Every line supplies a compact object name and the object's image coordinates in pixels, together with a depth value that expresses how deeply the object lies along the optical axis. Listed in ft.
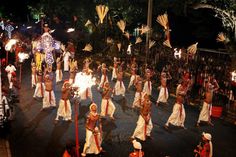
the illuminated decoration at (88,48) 112.86
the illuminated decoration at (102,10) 107.86
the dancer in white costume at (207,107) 53.06
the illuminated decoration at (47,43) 70.55
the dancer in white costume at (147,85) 67.56
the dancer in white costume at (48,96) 57.79
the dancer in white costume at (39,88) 65.00
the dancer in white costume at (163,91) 63.54
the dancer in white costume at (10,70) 67.68
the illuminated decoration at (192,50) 68.95
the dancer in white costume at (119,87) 68.18
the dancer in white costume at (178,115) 51.52
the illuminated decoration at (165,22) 83.82
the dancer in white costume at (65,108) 52.29
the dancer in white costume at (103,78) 69.29
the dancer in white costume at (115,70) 76.54
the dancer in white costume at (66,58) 92.63
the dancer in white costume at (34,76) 71.88
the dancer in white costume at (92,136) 40.11
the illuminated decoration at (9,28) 111.39
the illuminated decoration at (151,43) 84.11
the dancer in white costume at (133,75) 73.00
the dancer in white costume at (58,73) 78.89
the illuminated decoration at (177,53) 73.41
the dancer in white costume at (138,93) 59.82
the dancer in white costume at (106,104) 53.52
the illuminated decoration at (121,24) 110.21
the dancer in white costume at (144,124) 45.24
